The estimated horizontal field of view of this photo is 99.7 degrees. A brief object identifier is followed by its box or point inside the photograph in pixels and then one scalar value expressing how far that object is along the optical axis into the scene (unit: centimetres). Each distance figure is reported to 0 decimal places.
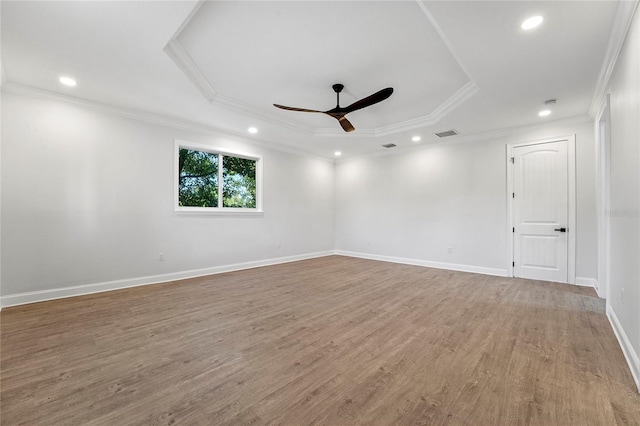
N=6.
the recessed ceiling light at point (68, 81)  323
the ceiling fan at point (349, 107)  304
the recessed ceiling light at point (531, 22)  216
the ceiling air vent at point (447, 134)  513
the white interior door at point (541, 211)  444
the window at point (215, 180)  486
